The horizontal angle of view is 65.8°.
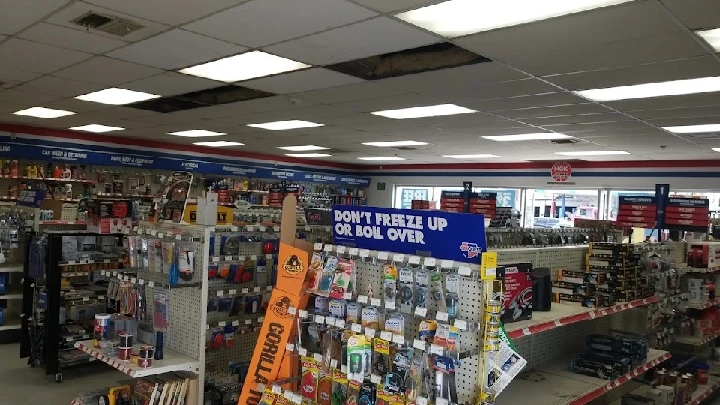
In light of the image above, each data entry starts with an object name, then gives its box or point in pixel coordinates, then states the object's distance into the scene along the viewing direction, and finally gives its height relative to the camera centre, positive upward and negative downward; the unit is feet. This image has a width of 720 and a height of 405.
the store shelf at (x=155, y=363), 12.14 -3.97
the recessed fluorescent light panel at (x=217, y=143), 40.07 +3.84
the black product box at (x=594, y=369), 13.15 -3.73
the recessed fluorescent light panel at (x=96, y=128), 33.37 +3.79
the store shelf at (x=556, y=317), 10.14 -2.14
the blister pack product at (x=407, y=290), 9.72 -1.51
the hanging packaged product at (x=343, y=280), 10.64 -1.50
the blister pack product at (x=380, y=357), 9.76 -2.73
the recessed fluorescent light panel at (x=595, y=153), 34.59 +4.01
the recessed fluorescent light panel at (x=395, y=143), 34.97 +3.94
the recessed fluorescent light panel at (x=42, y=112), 27.48 +3.77
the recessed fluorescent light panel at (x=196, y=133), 33.61 +3.82
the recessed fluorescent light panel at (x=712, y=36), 11.67 +3.98
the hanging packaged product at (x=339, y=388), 10.30 -3.51
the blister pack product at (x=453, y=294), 9.27 -1.45
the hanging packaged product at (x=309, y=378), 10.86 -3.50
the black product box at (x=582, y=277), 13.48 -1.54
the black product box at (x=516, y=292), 10.53 -1.57
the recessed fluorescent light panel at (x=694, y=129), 23.62 +4.03
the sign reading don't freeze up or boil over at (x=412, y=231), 9.21 -0.47
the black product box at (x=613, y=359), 13.33 -3.53
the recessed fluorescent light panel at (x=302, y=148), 40.07 +3.86
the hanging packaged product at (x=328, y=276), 10.89 -1.47
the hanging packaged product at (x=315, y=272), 11.15 -1.46
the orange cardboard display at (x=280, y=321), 11.59 -2.62
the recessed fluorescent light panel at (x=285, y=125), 28.05 +3.88
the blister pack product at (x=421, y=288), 9.65 -1.43
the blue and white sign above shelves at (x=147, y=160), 34.12 +2.20
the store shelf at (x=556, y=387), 11.68 -3.93
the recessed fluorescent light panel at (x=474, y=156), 40.39 +3.95
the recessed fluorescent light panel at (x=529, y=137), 28.53 +3.99
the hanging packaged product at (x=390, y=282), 10.03 -1.41
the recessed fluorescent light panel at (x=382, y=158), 46.06 +3.91
